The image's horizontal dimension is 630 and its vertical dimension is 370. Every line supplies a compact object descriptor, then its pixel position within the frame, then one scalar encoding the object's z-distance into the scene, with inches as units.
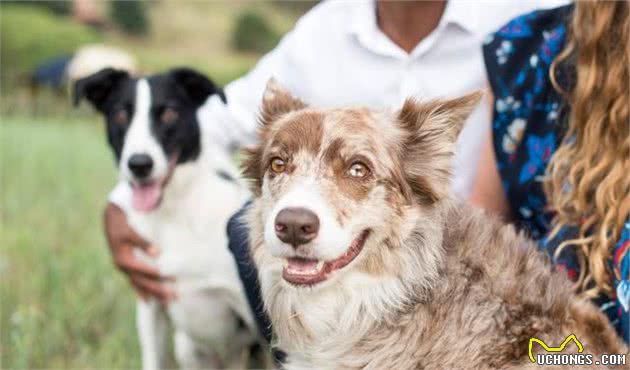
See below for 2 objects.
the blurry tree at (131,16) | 947.3
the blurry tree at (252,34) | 941.2
